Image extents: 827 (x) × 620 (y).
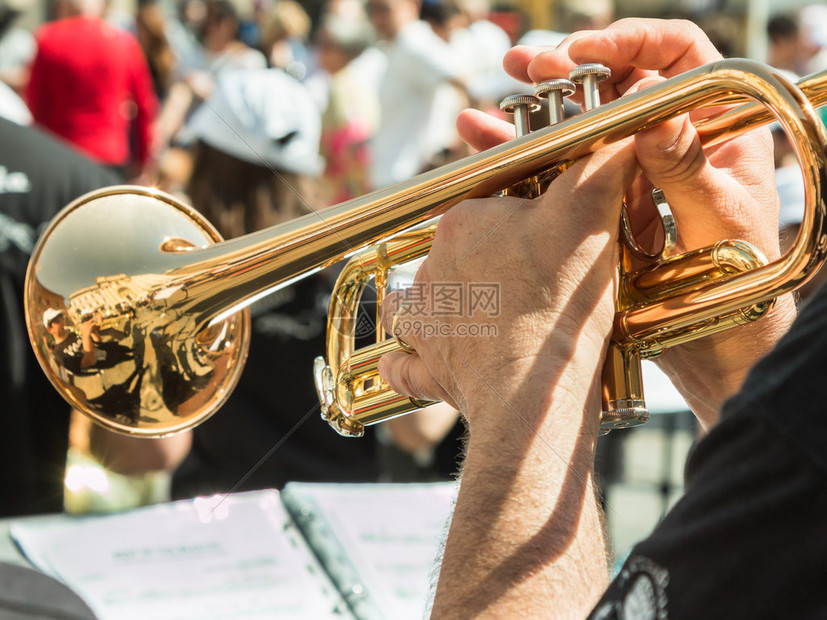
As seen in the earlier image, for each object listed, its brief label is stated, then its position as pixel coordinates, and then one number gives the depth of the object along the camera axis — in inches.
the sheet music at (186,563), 90.7
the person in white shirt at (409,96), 205.2
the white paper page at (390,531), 91.6
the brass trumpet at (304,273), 86.4
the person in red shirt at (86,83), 205.0
